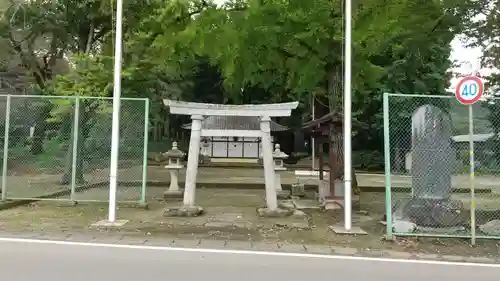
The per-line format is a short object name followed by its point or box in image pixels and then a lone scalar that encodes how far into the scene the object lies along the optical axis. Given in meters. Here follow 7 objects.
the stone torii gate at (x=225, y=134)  11.60
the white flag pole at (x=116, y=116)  9.73
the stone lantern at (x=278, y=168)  16.22
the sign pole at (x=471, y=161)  8.05
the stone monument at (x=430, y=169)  9.38
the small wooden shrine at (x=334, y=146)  13.06
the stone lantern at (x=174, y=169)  15.37
